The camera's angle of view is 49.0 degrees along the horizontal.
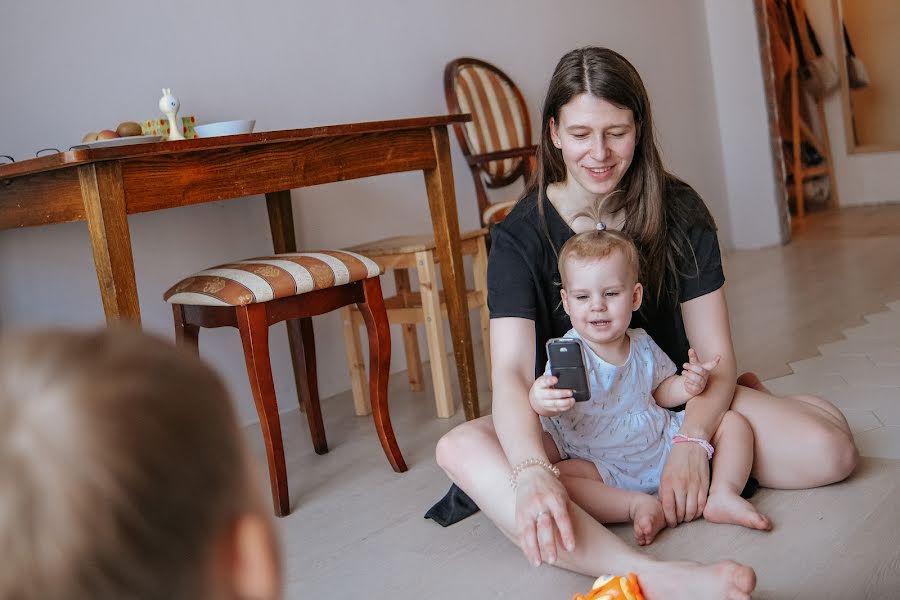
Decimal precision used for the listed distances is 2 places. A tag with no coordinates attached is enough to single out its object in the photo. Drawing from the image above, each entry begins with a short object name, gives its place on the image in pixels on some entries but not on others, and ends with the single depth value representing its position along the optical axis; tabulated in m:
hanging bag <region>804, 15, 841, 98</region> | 6.46
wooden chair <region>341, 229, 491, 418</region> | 2.69
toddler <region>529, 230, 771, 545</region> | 1.68
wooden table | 1.79
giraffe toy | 2.23
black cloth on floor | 1.91
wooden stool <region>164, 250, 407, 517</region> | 2.03
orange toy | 1.34
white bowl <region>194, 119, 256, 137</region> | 2.25
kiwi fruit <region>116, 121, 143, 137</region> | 2.17
